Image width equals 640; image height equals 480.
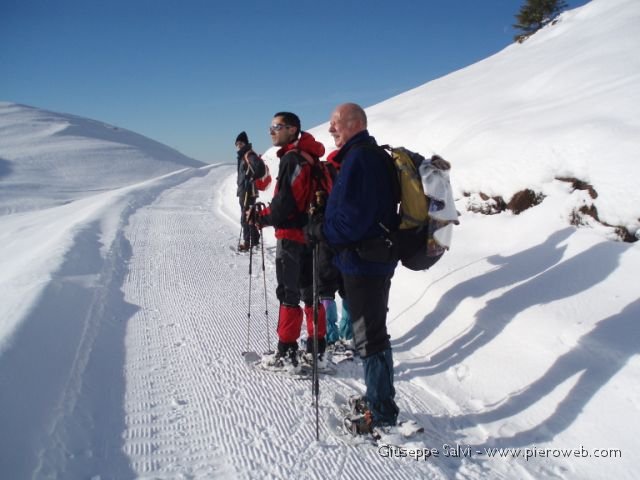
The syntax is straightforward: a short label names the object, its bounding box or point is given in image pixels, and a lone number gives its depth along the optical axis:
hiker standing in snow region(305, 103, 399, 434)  2.68
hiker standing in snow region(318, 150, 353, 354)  3.48
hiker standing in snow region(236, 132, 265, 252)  5.31
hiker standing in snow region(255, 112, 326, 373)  3.43
